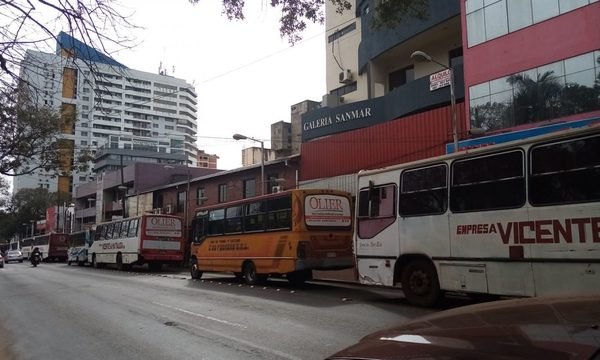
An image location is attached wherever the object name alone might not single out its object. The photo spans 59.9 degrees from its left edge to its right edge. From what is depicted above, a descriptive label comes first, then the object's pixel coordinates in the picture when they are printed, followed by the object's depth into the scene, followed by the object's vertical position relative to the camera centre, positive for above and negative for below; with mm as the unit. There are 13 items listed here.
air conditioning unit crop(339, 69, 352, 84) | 43625 +13515
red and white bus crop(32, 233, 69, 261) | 50969 -459
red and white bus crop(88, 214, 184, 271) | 28278 -50
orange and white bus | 16000 +118
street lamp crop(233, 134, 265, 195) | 26516 +5168
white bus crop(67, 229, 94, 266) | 37247 -458
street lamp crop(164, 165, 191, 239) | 37284 +2377
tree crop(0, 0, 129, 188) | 13875 +3119
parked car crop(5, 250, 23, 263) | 54719 -1496
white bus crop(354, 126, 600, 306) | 8367 +283
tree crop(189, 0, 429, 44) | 9188 +4067
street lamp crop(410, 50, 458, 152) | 17214 +4783
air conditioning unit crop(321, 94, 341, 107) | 44022 +11659
